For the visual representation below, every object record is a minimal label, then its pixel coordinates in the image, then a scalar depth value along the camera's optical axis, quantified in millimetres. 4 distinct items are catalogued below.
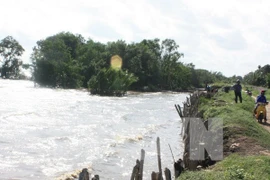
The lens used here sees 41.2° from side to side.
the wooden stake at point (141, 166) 7477
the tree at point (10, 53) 93125
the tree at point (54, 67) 69125
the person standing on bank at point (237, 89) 20719
